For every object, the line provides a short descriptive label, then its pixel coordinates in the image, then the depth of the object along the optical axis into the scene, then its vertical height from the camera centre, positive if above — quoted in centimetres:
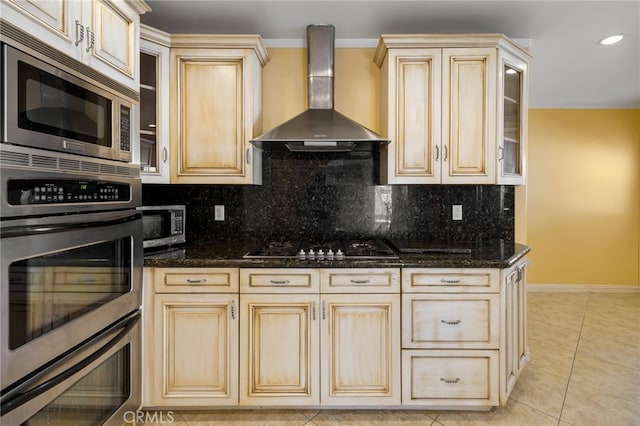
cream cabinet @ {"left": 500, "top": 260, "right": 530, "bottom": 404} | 189 -70
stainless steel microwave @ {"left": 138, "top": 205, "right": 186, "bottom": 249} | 204 -10
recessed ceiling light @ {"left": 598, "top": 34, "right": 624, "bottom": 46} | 247 +127
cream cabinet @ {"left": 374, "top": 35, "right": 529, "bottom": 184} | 218 +65
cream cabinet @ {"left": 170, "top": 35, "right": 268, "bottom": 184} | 216 +64
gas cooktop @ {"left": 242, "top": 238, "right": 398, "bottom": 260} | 192 -24
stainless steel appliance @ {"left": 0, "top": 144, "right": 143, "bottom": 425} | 102 -27
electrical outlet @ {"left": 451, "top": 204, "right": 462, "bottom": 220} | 261 -2
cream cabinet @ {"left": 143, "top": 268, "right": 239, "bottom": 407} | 185 -69
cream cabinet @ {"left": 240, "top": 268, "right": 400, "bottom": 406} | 186 -69
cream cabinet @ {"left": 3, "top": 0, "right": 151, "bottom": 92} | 111 +68
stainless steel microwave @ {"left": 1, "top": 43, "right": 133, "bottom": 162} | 102 +35
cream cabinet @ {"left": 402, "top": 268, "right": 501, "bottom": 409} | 187 -69
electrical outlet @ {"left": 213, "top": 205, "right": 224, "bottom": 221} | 257 -2
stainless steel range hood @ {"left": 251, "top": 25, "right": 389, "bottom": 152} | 205 +53
